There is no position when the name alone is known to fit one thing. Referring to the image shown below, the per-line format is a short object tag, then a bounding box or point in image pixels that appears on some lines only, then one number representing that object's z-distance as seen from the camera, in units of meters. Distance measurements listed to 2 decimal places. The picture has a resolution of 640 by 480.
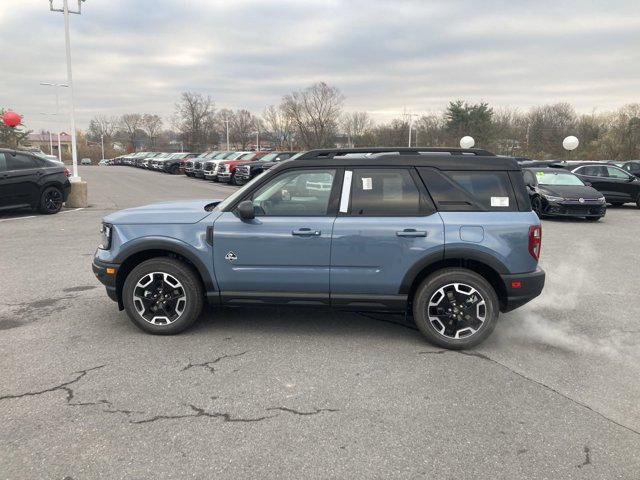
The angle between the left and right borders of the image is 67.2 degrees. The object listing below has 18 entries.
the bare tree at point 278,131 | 69.19
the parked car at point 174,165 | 39.34
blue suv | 4.20
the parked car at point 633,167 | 20.06
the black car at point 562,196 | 13.14
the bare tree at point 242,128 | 85.75
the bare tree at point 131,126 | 102.69
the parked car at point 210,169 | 28.12
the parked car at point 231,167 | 26.06
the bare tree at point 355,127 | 63.86
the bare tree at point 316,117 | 59.00
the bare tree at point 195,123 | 76.56
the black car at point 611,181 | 16.78
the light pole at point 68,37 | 15.39
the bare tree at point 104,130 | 105.54
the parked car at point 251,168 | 24.52
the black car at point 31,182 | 11.52
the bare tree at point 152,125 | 101.56
